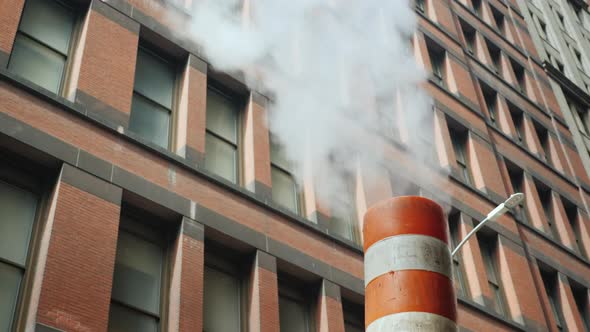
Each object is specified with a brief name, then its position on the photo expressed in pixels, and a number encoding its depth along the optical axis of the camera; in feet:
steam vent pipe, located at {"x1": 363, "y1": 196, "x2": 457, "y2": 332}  18.48
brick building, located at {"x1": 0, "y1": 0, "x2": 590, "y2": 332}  30.22
